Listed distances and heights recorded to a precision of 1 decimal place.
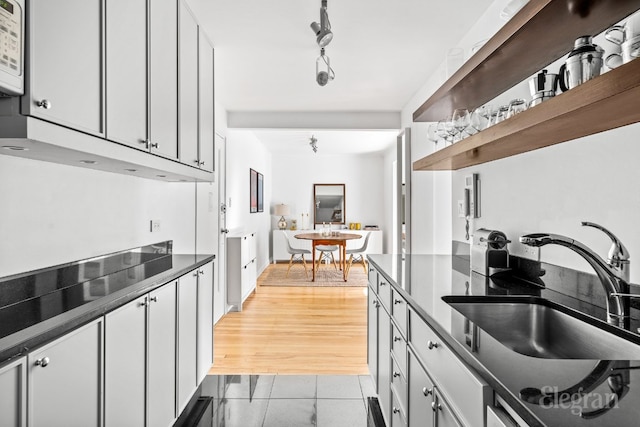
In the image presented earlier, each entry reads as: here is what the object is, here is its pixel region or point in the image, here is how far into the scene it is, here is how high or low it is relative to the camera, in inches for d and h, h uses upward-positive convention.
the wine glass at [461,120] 75.6 +18.1
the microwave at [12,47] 39.5 +17.0
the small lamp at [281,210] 336.8 +4.6
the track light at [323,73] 118.2 +43.2
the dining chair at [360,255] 278.8 -32.6
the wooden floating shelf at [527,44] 49.4 +25.4
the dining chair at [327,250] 287.5 -24.5
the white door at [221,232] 175.5 -7.7
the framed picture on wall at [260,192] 287.7 +17.0
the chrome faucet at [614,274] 45.2 -6.7
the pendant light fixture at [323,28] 88.7 +42.5
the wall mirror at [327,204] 355.3 +10.1
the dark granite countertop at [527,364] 24.9 -12.1
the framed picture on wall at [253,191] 254.4 +16.1
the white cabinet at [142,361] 56.7 -23.5
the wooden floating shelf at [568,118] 34.1 +11.3
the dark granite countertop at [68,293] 42.0 -11.7
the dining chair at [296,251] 278.4 -25.0
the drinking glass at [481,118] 72.2 +17.8
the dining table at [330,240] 263.4 -16.1
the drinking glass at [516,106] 63.6 +17.5
